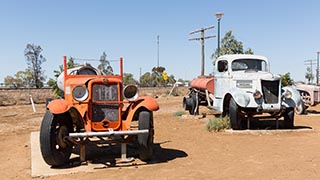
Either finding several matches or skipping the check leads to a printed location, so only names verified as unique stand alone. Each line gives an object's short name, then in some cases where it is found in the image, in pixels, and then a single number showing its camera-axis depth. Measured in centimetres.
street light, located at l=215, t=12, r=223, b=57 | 1649
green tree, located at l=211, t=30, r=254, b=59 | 2020
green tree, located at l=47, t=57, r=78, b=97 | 2125
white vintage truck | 995
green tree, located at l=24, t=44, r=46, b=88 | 4850
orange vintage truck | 618
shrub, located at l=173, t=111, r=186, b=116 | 1485
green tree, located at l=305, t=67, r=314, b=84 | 6057
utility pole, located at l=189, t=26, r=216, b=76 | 2080
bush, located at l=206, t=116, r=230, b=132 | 1018
